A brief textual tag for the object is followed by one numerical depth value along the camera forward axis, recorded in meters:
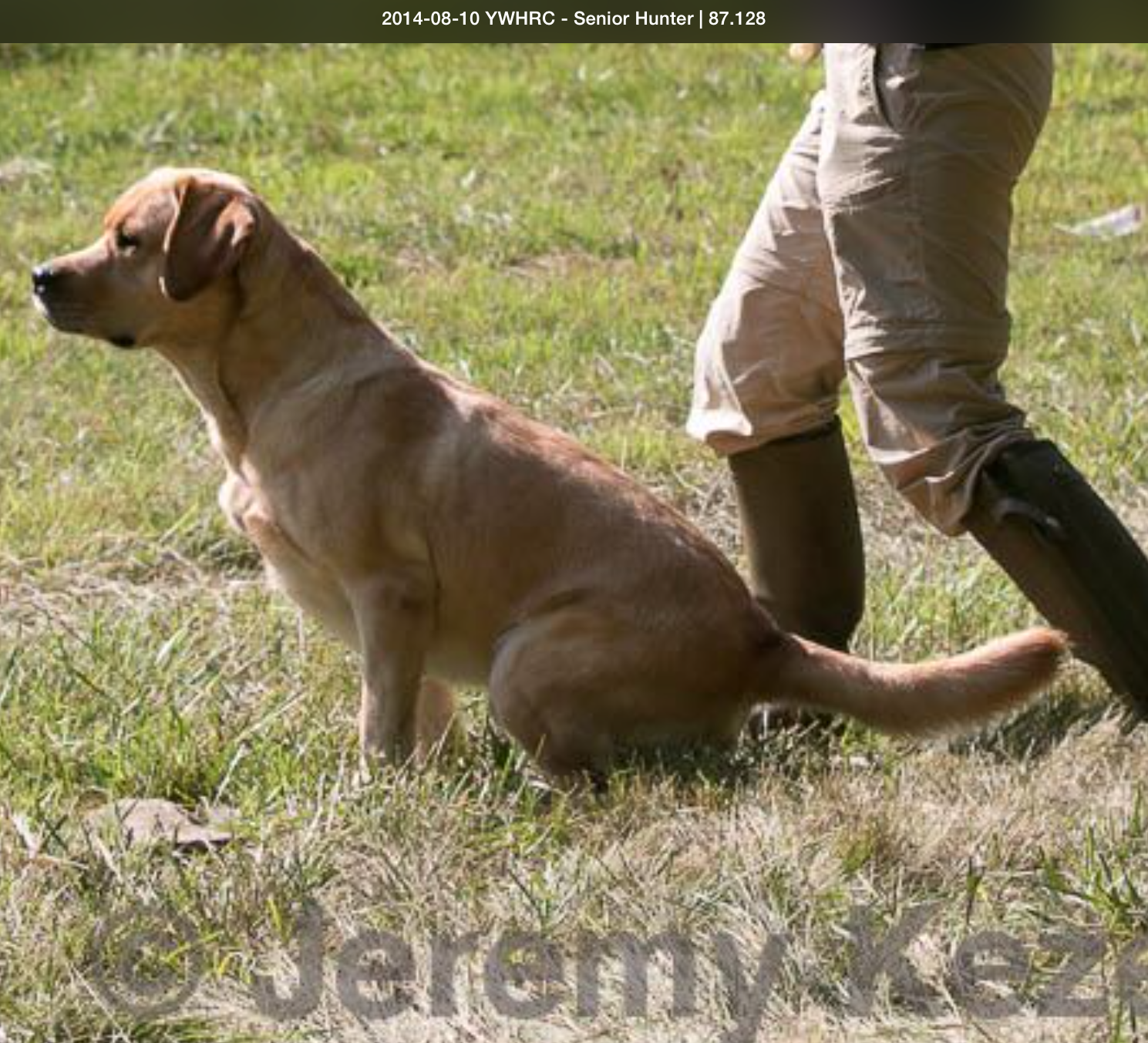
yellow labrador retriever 9.54
